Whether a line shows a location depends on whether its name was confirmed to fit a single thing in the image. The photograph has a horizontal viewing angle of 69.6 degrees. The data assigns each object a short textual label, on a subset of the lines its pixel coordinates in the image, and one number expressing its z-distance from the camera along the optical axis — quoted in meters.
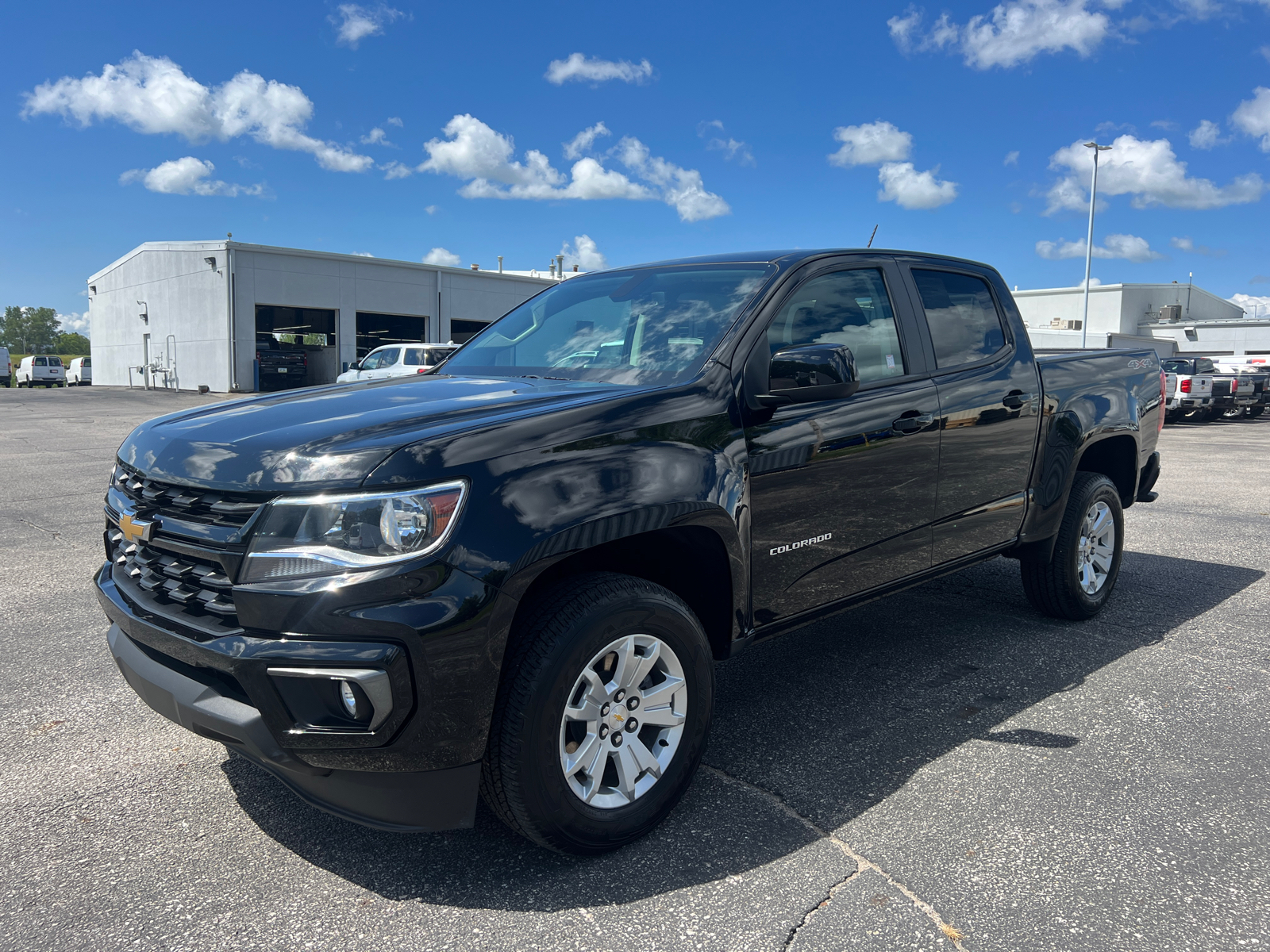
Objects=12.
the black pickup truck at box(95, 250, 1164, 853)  2.29
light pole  34.84
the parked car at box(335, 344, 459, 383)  23.30
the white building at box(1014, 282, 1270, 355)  51.91
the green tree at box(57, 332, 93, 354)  180.25
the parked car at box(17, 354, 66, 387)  54.47
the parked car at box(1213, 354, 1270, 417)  24.84
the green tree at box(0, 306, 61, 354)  162.00
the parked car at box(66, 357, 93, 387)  57.66
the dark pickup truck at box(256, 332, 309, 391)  36.44
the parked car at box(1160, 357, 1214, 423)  23.47
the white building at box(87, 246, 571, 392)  35.59
